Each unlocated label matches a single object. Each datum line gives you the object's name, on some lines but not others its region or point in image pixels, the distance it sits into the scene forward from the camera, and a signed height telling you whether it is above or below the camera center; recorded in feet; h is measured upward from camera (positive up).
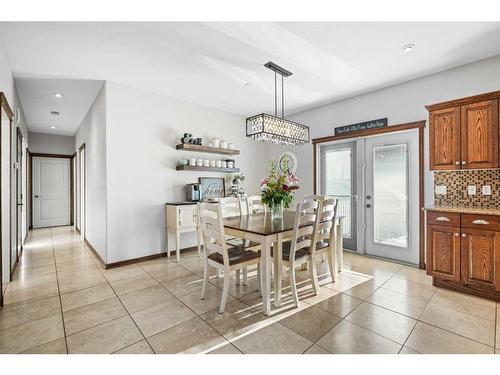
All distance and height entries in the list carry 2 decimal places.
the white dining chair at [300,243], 8.17 -1.97
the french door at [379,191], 12.47 -0.33
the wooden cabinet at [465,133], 9.12 +1.97
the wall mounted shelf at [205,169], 14.53 +1.13
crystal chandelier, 10.01 +2.44
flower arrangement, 9.99 -0.18
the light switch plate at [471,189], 10.23 -0.22
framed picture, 15.76 +0.00
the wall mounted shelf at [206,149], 14.49 +2.33
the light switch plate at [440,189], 11.12 -0.20
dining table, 7.68 -1.60
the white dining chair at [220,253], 7.88 -2.31
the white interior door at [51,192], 23.43 -0.28
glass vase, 10.18 -1.01
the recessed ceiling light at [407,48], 9.03 +5.01
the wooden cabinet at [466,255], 8.48 -2.55
